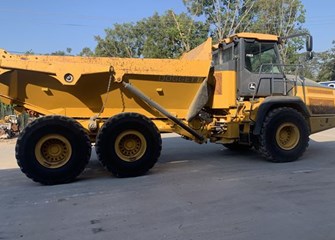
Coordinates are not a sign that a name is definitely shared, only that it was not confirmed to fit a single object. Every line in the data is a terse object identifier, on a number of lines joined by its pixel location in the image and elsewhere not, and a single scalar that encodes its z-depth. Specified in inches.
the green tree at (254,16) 1338.6
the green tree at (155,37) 1346.0
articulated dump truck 306.2
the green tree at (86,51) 2112.8
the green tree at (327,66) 2059.1
